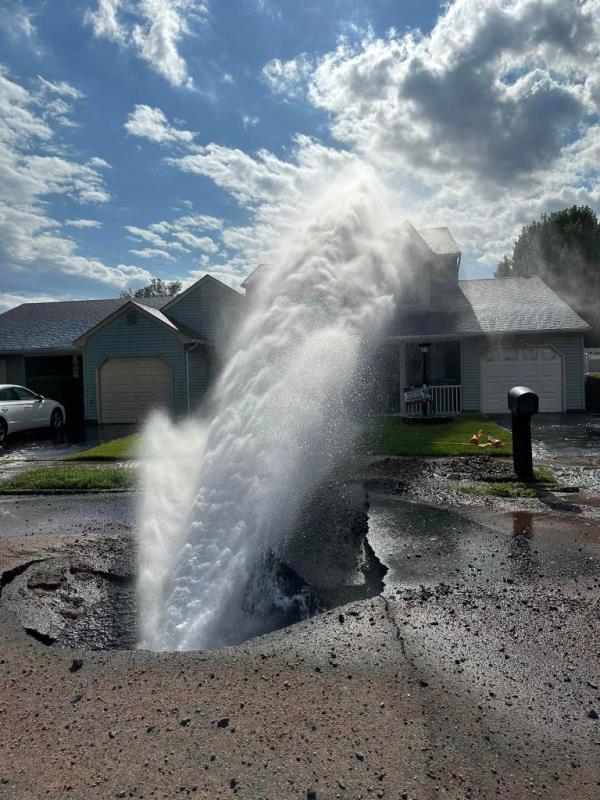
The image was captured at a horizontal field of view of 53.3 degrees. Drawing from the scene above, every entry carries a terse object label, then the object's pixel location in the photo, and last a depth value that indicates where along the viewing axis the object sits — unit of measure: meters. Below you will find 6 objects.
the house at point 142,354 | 21.48
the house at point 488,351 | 20.91
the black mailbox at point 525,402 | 9.76
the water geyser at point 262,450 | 5.06
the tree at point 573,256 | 46.97
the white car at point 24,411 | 17.25
